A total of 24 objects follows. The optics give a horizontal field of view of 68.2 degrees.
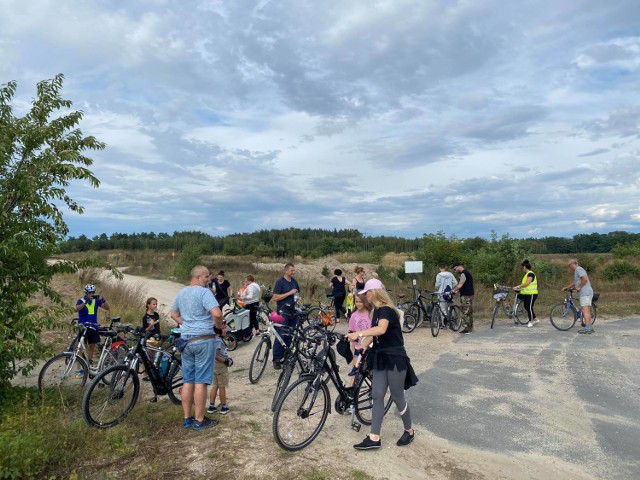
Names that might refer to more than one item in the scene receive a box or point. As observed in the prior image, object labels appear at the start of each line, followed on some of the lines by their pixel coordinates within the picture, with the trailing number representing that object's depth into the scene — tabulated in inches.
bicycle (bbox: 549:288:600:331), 515.2
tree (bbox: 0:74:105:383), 238.1
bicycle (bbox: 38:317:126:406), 267.0
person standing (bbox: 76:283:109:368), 318.7
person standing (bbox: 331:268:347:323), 577.0
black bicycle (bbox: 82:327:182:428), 214.2
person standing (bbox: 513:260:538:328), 536.4
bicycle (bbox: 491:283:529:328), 557.9
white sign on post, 724.0
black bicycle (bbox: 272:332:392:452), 192.7
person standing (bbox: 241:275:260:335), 463.2
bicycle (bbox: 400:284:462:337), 510.0
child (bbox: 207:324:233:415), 234.2
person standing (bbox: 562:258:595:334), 490.3
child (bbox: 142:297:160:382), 337.1
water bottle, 245.1
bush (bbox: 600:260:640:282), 1115.3
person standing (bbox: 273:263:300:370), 355.6
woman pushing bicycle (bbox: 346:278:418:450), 196.1
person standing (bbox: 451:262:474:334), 507.2
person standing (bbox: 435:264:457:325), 514.3
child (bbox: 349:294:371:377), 227.6
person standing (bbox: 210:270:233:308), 505.0
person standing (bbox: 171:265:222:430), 211.3
